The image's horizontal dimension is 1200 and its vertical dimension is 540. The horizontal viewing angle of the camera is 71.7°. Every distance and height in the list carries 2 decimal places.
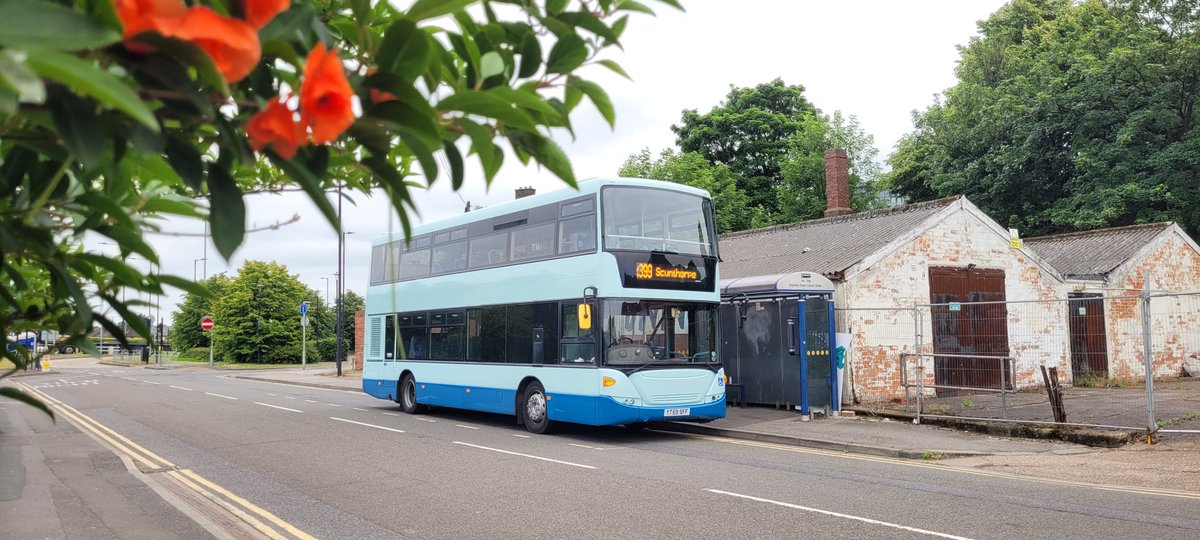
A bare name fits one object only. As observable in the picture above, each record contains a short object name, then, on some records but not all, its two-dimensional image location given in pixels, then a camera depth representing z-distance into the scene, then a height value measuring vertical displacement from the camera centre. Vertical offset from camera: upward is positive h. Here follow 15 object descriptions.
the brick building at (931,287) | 17.45 +0.88
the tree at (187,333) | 59.09 +0.27
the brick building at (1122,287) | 17.12 +0.97
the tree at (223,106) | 0.86 +0.29
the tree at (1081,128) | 29.92 +7.72
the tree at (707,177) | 39.72 +7.36
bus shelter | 15.68 -0.26
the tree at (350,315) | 68.94 +1.65
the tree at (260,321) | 53.19 +0.96
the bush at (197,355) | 58.44 -1.31
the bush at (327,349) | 62.88 -1.13
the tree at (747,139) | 45.09 +10.44
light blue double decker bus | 13.41 +0.41
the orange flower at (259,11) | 0.93 +0.36
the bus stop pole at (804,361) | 15.51 -0.63
